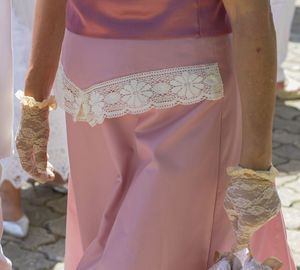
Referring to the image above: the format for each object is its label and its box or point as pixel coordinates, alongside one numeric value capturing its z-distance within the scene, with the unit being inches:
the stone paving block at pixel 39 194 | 222.3
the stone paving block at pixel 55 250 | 189.2
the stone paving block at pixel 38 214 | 209.3
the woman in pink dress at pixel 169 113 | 90.2
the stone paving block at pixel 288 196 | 219.5
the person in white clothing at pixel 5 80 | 128.0
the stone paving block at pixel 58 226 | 202.8
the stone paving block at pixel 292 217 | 203.9
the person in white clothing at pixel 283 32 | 274.6
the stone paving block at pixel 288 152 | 256.8
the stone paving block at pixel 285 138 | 269.8
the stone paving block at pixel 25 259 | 184.5
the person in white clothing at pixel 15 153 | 186.5
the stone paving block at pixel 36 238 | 195.5
